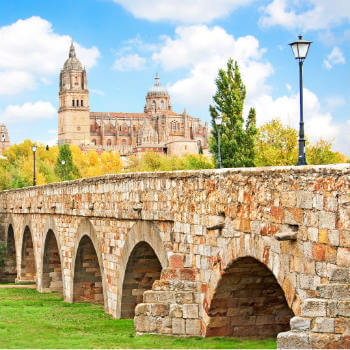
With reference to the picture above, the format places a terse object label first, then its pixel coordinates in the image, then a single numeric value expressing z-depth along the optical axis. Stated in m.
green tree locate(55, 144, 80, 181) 76.22
